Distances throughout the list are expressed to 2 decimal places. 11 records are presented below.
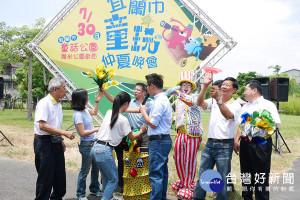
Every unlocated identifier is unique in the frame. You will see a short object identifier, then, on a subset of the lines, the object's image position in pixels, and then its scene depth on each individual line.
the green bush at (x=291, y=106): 36.47
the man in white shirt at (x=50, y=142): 3.66
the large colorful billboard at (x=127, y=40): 8.34
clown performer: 4.54
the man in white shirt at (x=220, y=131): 3.83
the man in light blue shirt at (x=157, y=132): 3.77
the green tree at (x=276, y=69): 68.98
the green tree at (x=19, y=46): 19.73
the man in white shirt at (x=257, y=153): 3.90
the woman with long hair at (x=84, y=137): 4.12
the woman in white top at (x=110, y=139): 3.74
